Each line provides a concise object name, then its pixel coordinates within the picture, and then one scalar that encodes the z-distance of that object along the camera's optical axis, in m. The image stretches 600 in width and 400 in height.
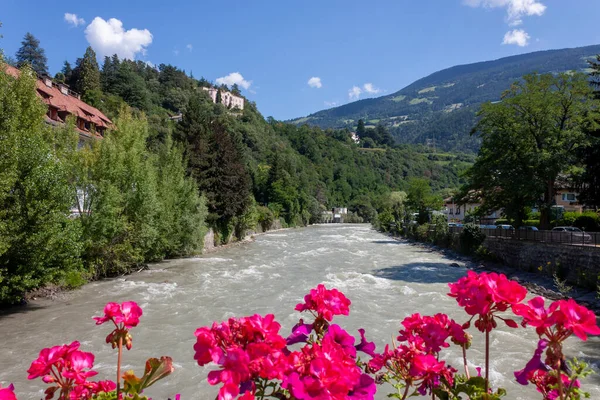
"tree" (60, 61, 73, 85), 95.78
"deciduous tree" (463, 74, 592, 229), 24.75
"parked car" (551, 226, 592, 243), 19.53
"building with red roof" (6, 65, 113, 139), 26.00
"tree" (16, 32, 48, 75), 87.12
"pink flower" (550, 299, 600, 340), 1.72
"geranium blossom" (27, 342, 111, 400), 1.89
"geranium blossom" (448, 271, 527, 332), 2.01
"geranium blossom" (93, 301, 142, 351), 2.15
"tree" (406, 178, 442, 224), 60.00
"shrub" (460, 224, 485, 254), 31.66
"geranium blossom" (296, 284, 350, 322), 2.30
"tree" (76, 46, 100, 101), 73.19
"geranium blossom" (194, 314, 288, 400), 1.60
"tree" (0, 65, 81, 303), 12.48
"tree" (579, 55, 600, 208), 21.19
